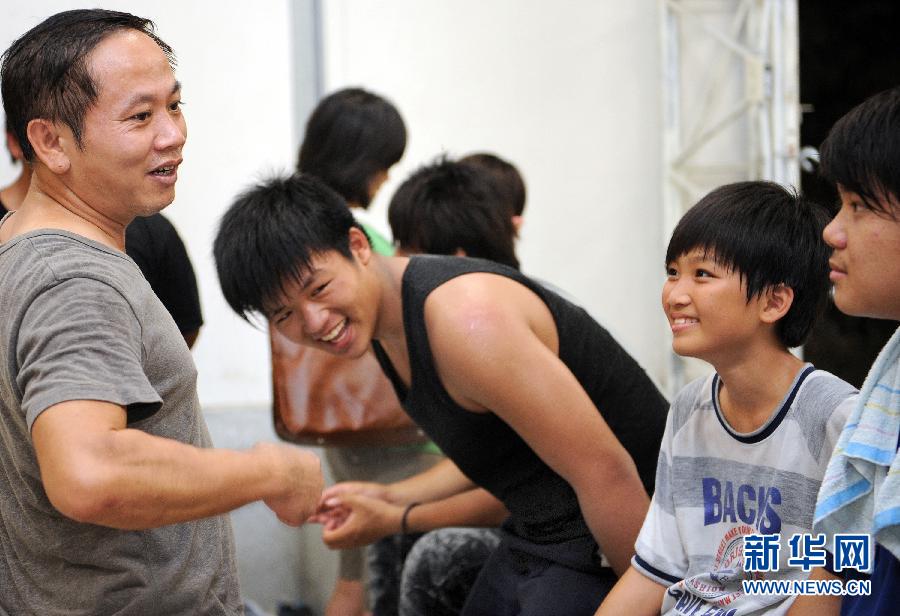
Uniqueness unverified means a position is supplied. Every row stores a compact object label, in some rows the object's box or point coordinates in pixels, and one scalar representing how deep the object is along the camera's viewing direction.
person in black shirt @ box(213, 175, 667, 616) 2.45
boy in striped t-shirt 2.24
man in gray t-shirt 1.94
